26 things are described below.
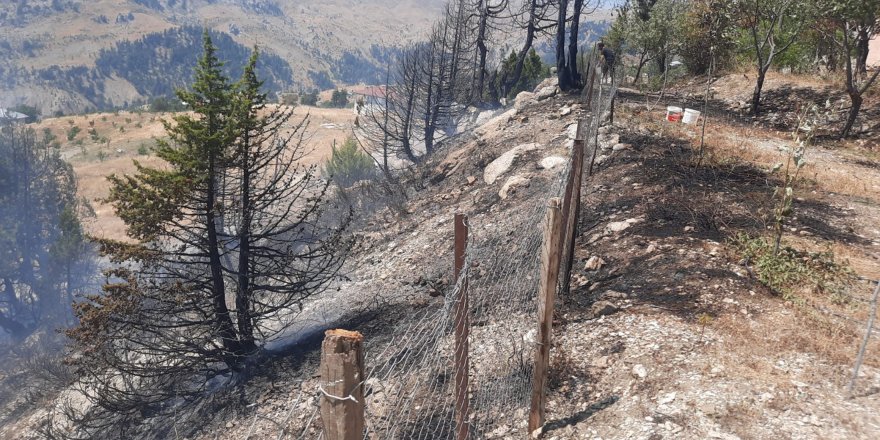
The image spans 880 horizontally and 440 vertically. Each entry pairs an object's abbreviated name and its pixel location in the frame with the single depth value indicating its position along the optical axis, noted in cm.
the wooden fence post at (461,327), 297
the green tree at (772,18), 1103
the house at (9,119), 3759
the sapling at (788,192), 490
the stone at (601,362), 446
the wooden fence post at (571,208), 443
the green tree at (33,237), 3039
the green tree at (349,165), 2697
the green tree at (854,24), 912
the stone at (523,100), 1706
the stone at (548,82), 1933
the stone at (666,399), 382
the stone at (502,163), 1220
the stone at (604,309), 513
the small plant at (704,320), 457
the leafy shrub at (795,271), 495
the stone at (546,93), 1669
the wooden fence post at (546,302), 325
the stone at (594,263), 611
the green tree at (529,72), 2593
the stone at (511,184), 1067
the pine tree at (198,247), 701
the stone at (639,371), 417
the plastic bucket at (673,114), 1025
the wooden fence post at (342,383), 171
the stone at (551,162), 1078
